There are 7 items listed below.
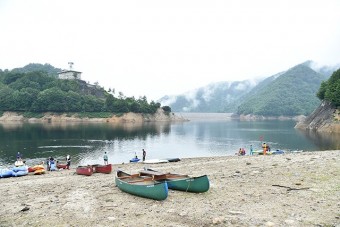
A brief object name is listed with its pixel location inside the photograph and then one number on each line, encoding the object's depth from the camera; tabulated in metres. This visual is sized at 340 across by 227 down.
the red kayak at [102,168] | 33.67
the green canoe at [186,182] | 19.77
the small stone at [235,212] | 15.75
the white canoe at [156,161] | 45.92
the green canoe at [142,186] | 18.52
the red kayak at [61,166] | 43.14
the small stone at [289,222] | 14.24
